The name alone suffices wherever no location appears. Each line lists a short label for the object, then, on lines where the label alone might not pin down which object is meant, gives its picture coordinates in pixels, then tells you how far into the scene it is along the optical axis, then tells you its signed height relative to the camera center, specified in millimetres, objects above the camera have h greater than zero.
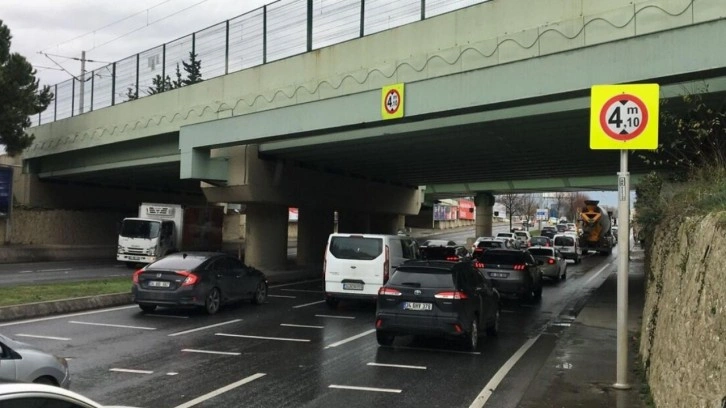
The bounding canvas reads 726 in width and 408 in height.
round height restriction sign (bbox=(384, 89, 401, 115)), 16562 +3259
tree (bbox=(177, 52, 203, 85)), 26125 +6346
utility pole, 32619 +6418
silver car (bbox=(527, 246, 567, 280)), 26859 -1289
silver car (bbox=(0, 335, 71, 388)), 5828 -1376
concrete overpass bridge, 13344 +3148
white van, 16172 -990
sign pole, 7797 -441
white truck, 29719 -482
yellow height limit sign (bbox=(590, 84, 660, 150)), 7895 +1435
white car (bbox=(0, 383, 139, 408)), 2662 -763
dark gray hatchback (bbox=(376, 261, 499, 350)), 10672 -1290
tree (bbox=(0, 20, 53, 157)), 31002 +5983
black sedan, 14367 -1372
